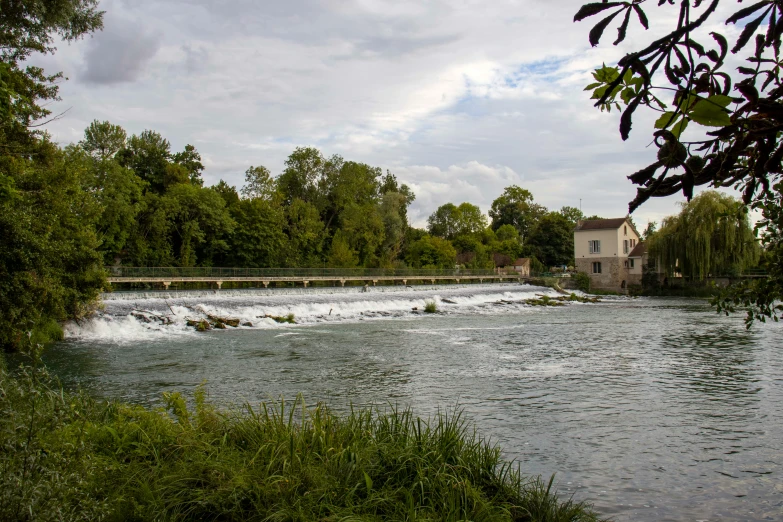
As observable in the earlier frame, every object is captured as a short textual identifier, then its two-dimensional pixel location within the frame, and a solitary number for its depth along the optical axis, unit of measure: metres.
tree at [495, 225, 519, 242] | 88.56
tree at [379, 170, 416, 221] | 77.69
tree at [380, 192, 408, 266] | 60.75
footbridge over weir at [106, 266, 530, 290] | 32.19
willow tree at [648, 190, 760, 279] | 44.84
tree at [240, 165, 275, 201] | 52.12
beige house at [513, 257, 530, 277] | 73.68
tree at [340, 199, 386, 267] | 56.66
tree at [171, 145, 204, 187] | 54.22
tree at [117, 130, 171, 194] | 48.19
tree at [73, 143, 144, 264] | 37.91
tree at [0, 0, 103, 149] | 13.33
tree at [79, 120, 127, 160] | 44.88
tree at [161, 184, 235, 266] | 43.66
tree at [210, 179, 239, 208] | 52.38
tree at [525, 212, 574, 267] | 76.94
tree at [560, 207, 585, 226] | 94.62
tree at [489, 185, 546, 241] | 95.38
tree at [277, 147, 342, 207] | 61.25
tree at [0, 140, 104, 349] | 12.85
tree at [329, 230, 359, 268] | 52.53
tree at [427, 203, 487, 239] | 84.25
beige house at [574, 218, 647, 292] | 59.78
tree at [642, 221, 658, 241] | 89.76
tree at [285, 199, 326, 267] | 52.41
